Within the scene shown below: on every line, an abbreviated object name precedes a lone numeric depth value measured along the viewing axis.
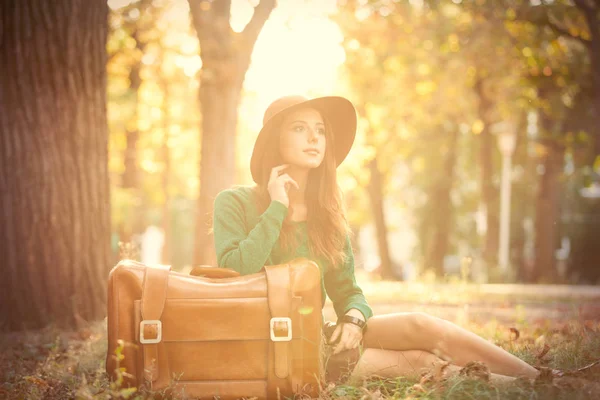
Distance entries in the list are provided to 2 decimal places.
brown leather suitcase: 3.02
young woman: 3.38
